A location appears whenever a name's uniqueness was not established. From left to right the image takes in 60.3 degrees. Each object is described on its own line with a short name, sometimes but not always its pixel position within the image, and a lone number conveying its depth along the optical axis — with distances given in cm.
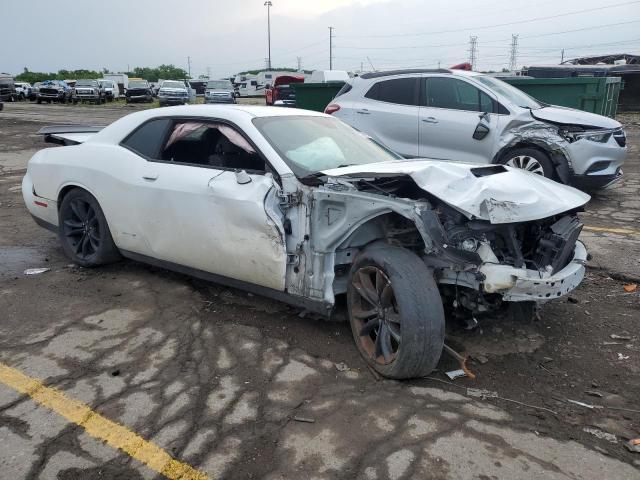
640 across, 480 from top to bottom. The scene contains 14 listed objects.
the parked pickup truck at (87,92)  3869
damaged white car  312
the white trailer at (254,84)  4716
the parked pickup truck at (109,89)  4125
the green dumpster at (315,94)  1118
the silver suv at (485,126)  731
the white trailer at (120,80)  4725
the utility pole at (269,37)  7188
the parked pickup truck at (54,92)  4053
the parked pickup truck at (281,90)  1923
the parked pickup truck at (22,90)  4591
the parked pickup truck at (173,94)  3247
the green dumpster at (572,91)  923
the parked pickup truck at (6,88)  4053
